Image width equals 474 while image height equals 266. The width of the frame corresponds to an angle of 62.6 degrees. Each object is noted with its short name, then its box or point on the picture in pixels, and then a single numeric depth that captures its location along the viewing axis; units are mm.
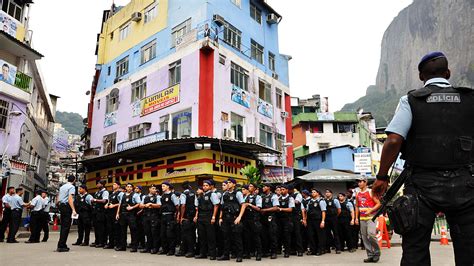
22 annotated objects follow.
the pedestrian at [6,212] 13219
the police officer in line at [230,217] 9344
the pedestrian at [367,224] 8742
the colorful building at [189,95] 20016
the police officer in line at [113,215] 11734
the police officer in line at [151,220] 10672
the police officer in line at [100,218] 12133
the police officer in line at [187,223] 10055
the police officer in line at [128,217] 11164
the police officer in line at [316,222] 10758
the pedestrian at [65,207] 10164
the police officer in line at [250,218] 9547
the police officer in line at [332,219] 11375
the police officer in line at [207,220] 9523
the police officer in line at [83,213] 12516
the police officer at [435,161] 3141
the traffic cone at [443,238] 13344
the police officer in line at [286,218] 10133
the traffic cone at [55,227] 25109
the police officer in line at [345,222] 11680
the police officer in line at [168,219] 10383
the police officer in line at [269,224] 9891
